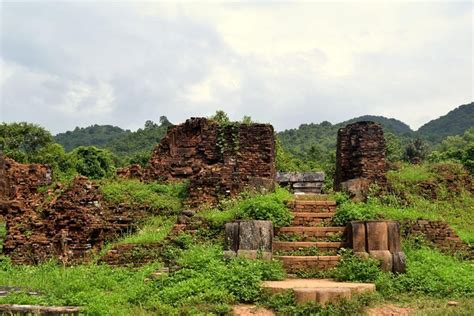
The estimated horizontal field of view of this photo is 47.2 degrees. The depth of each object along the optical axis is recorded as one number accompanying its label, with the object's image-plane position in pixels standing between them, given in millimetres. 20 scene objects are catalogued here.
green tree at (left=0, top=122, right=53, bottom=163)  35812
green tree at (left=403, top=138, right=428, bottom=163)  37688
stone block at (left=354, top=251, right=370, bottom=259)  9068
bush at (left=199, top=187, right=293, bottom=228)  10438
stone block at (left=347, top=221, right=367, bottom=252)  9445
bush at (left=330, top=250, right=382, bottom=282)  8594
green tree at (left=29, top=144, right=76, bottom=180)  34809
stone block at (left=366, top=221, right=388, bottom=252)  9289
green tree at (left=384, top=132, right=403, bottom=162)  34812
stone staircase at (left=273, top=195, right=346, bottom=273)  9289
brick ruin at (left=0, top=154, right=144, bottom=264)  11328
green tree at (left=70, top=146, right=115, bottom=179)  37000
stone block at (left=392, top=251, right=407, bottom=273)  8836
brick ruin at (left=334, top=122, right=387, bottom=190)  14883
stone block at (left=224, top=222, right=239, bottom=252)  9430
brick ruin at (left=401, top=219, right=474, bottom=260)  10242
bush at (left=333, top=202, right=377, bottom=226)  10577
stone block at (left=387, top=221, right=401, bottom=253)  9250
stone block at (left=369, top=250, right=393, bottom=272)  8898
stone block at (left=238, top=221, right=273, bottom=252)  9343
